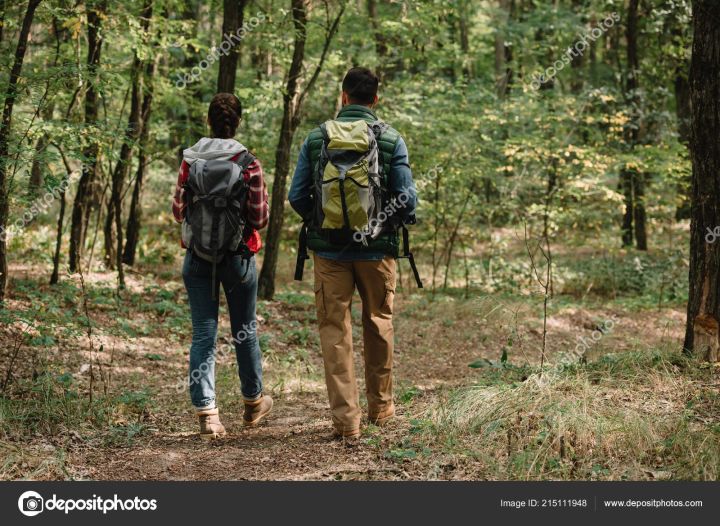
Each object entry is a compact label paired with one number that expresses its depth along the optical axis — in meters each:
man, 8.85
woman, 9.16
